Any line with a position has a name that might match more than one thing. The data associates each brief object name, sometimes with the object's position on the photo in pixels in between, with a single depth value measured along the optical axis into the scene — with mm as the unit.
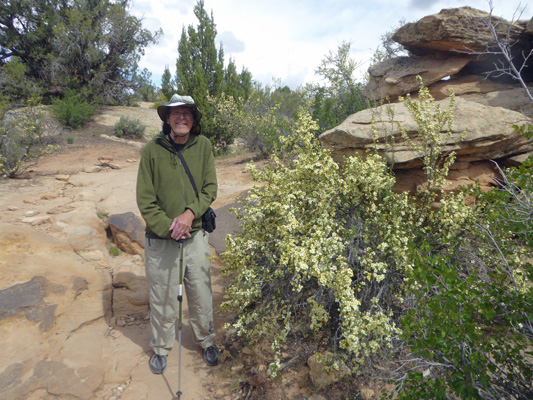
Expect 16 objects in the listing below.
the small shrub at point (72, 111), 14117
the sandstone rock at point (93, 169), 9383
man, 2805
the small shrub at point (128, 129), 14633
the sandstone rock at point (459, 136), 3943
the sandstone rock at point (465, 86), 6344
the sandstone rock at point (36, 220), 5323
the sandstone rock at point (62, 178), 8168
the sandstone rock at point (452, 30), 5934
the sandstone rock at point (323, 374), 2564
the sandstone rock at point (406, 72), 6700
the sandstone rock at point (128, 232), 4941
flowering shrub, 2389
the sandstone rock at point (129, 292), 3916
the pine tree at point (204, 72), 13664
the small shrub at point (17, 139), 8109
